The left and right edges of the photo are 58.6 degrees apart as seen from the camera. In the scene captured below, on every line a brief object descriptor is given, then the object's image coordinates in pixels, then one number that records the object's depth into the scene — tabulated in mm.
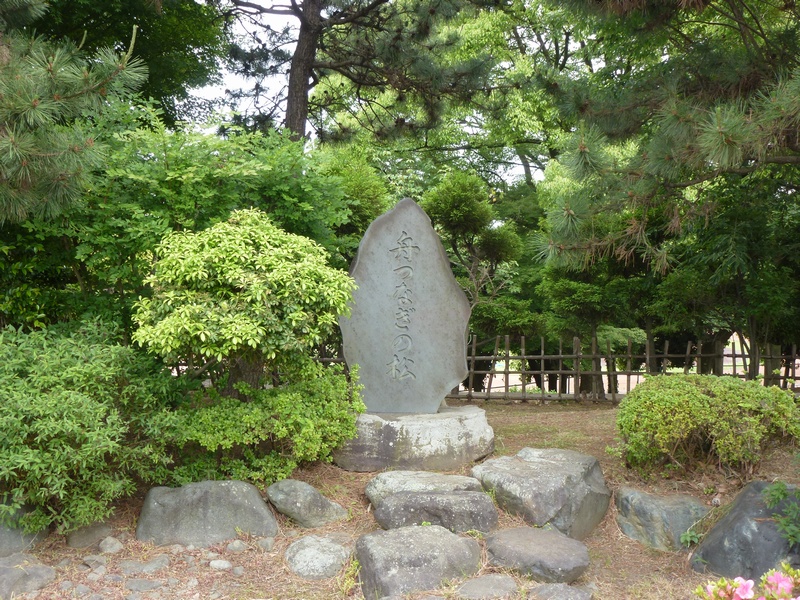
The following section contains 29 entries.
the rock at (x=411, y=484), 5160
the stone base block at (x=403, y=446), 5789
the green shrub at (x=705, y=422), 5191
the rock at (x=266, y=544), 4719
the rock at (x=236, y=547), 4667
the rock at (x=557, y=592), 3958
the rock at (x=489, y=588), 3992
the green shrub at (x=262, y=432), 5094
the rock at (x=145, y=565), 4367
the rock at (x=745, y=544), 4328
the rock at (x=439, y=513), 4734
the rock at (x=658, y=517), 5066
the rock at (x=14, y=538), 4391
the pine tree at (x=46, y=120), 4113
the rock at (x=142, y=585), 4195
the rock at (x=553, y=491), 5051
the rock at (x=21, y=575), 4055
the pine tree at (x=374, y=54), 8859
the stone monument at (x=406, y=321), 6410
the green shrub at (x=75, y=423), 4238
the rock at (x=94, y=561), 4410
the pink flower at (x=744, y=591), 2184
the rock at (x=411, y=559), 4070
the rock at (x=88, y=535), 4641
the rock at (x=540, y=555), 4246
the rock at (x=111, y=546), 4574
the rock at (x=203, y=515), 4719
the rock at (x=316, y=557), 4496
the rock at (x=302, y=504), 5039
